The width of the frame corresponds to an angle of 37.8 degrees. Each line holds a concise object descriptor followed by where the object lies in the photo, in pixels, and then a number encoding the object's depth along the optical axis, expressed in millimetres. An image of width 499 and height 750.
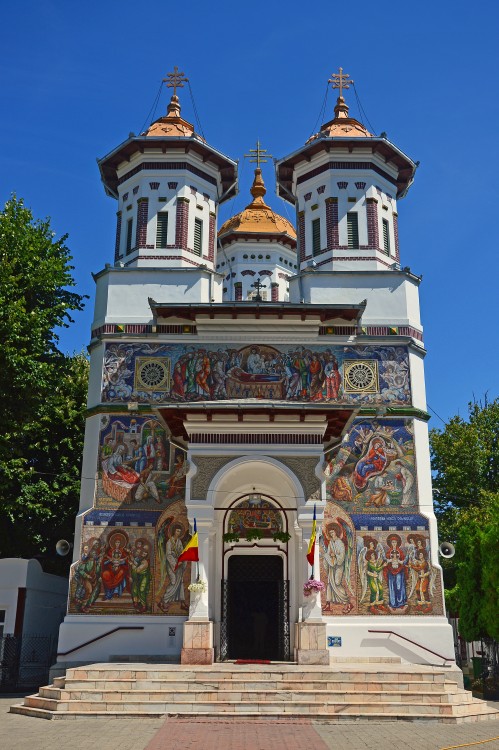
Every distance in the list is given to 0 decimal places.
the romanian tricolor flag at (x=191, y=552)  15125
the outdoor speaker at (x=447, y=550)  17906
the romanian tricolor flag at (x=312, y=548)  15219
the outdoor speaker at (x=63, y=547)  18125
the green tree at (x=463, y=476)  28203
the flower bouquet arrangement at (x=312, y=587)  14945
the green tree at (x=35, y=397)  18984
